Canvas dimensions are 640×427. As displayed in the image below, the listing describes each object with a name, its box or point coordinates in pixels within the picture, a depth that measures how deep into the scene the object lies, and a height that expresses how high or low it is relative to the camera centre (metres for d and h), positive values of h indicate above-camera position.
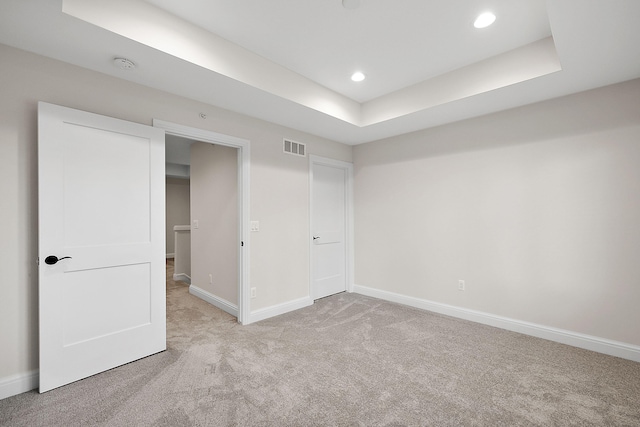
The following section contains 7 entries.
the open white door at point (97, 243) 2.01 -0.22
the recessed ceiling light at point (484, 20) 2.10 +1.50
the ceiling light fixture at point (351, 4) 1.96 +1.51
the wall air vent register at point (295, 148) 3.75 +0.94
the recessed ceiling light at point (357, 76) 3.00 +1.53
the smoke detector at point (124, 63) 2.12 +1.20
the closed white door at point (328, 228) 4.27 -0.22
